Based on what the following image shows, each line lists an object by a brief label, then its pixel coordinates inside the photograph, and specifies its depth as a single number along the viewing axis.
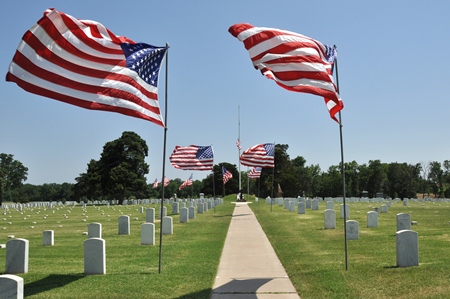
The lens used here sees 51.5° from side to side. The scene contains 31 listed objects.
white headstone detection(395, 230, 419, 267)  11.38
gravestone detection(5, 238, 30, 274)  11.87
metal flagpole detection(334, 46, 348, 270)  11.68
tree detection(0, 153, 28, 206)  109.75
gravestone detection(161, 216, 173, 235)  20.95
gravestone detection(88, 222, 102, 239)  17.17
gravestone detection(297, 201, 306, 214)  34.66
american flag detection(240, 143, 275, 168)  36.31
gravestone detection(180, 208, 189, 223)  28.25
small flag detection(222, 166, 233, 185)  51.23
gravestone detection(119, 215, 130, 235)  21.50
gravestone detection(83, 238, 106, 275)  11.44
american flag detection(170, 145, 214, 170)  34.66
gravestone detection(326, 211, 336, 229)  22.45
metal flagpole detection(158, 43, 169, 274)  11.53
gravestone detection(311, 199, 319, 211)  39.72
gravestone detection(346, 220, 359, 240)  17.88
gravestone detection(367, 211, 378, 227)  22.84
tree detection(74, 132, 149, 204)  74.00
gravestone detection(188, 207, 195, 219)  32.16
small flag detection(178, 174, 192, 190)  57.19
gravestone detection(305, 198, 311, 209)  44.39
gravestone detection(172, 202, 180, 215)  39.26
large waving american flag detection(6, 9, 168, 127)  9.55
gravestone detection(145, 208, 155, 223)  27.48
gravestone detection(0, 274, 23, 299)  6.40
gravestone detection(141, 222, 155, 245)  17.23
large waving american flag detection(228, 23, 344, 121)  10.73
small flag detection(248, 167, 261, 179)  50.00
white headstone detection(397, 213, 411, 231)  18.39
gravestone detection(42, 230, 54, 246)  17.95
